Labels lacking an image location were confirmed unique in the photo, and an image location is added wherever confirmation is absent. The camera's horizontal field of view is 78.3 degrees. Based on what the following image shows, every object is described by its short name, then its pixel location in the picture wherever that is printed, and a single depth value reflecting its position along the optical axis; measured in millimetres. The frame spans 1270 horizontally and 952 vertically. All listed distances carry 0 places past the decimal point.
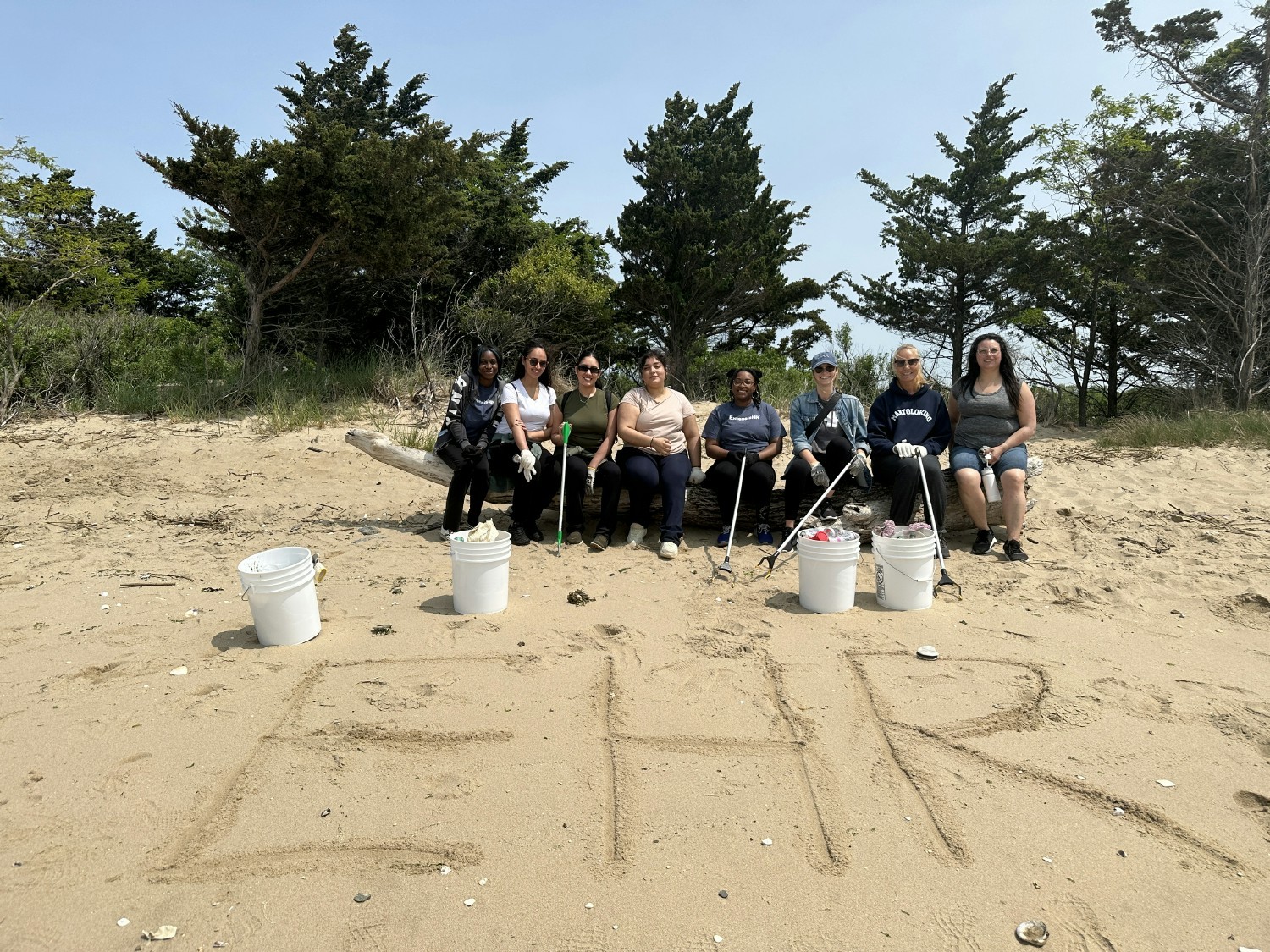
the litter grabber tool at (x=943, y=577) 4641
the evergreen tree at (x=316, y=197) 10539
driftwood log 5730
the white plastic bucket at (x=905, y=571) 4285
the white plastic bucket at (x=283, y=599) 3826
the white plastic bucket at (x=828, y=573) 4297
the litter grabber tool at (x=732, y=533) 5094
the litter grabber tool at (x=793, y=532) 4969
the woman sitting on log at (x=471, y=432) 5926
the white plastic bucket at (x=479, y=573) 4293
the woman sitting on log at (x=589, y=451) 5852
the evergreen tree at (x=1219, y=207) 11344
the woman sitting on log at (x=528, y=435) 5859
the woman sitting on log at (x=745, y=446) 5742
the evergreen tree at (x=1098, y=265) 12688
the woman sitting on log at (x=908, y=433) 5395
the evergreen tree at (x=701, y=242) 17953
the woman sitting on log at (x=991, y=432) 5434
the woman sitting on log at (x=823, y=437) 5668
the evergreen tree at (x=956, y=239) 17609
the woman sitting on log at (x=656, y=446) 5730
